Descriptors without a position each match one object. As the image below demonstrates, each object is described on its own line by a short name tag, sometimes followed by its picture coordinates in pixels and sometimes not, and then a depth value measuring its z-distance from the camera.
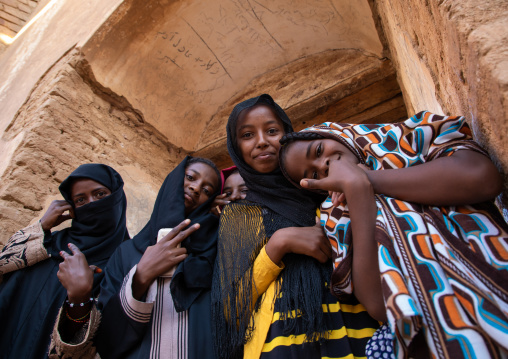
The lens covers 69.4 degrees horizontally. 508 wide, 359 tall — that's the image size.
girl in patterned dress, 0.79
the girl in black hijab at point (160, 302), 1.49
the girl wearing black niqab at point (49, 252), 1.77
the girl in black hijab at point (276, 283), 1.22
